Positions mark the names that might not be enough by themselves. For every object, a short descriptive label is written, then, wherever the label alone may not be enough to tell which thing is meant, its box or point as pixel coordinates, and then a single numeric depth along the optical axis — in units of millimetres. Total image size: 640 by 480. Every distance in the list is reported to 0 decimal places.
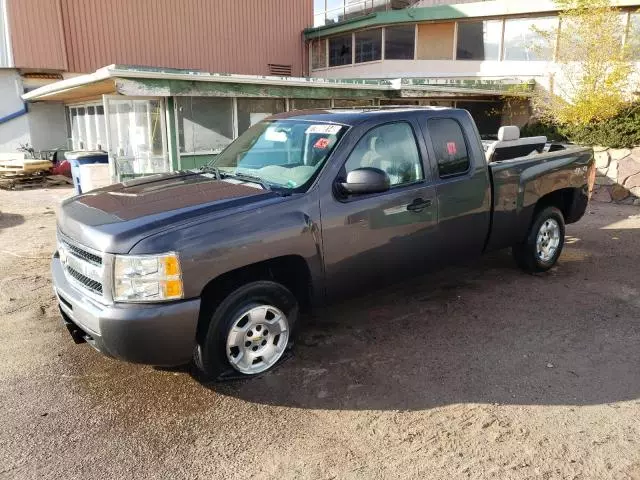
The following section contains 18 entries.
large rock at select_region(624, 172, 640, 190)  12188
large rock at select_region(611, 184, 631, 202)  12312
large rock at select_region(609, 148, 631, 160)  12531
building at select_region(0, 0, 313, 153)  16891
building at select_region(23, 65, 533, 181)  10664
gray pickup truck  3129
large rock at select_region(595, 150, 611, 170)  12764
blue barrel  11242
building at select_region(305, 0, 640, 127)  19688
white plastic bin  10875
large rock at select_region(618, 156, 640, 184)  12258
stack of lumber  14266
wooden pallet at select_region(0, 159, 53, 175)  14266
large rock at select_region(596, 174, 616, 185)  12562
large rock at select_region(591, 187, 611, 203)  12461
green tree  13102
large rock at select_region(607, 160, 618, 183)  12490
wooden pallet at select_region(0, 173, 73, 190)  14281
